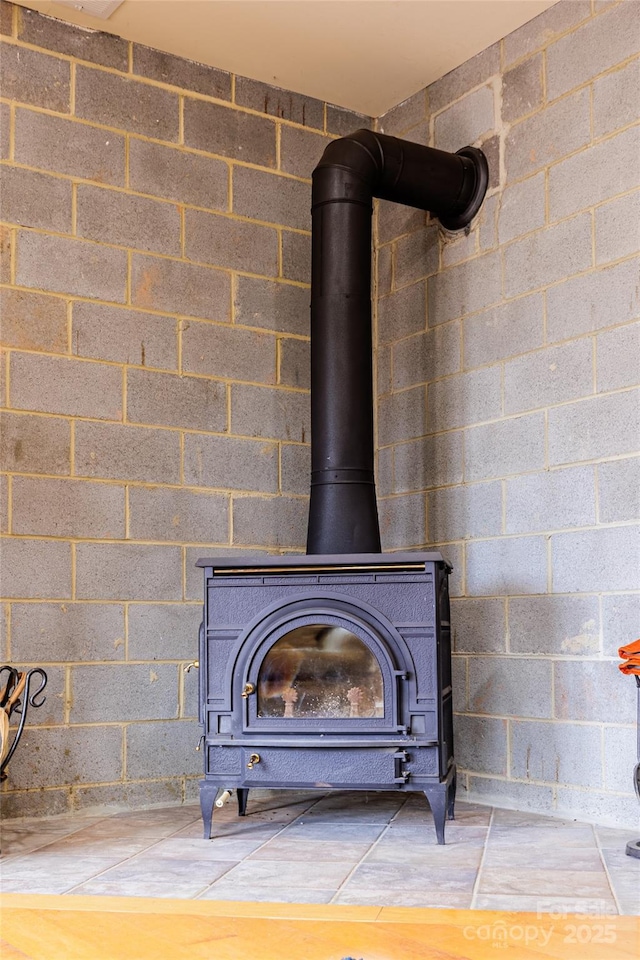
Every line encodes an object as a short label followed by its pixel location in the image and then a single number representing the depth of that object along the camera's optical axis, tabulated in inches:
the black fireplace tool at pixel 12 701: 105.2
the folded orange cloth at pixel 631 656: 99.2
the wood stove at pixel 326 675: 106.7
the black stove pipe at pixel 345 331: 122.8
